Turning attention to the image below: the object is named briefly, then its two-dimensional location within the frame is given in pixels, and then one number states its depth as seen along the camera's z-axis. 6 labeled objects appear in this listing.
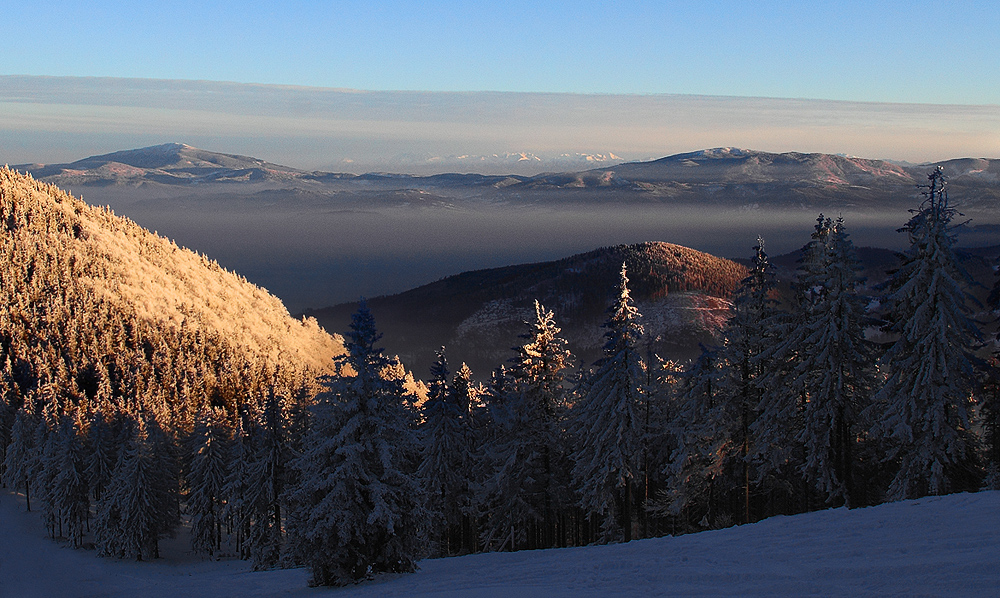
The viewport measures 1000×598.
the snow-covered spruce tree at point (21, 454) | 72.19
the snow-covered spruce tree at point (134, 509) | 53.97
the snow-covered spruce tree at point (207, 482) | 55.44
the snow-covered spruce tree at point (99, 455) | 61.59
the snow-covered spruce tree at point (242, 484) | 44.03
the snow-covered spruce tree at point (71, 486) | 58.88
